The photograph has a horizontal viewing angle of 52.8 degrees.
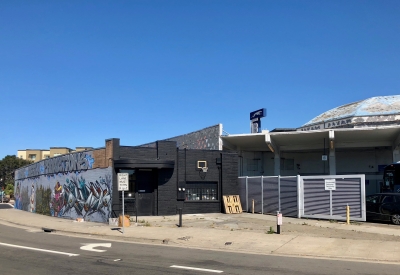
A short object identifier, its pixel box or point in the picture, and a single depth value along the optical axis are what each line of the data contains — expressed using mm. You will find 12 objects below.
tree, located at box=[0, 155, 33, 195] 84438
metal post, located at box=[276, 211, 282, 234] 16106
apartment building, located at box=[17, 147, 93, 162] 102875
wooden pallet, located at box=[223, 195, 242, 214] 25269
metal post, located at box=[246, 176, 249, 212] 25828
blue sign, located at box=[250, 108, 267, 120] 34562
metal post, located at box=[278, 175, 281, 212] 23172
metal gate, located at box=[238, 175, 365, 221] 20219
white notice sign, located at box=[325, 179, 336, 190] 20844
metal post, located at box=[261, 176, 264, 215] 24609
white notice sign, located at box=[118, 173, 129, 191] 17359
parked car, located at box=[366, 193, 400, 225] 19141
